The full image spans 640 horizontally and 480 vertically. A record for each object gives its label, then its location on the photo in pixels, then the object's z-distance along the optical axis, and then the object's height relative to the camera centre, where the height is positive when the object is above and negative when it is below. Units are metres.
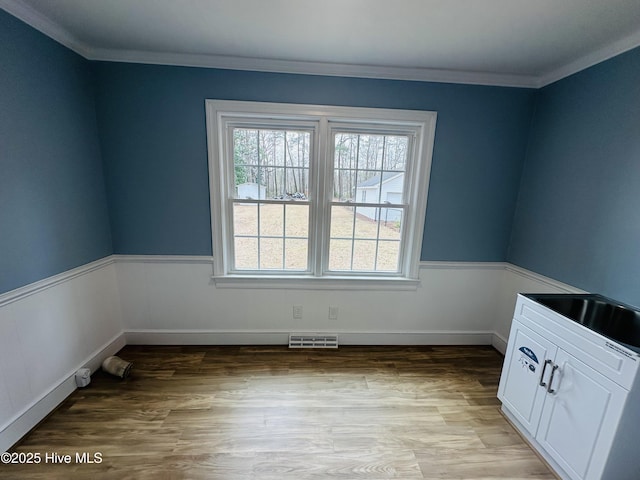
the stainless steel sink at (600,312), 1.53 -0.67
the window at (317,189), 2.22 +0.02
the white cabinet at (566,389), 1.17 -0.98
